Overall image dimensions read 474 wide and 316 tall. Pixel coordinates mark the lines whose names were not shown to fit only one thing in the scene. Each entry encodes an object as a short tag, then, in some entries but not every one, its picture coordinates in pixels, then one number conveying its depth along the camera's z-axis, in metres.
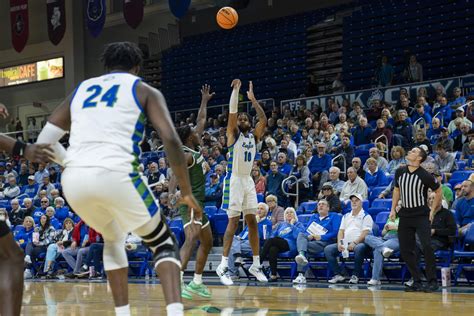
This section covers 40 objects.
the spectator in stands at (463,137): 14.06
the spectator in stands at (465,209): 11.38
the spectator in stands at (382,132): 15.57
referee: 10.56
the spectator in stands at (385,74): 20.08
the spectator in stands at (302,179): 15.18
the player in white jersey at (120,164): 4.55
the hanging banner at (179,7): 24.09
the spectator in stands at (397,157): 14.00
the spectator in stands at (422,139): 14.10
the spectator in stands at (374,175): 14.03
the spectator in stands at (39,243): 17.31
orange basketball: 14.62
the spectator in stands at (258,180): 15.49
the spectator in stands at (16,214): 18.86
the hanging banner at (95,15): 25.88
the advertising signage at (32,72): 31.39
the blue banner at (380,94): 17.12
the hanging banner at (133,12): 25.48
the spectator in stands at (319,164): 15.33
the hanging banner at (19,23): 28.17
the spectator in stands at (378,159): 14.22
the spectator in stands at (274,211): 13.98
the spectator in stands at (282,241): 13.12
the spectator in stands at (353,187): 13.47
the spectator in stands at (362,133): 15.98
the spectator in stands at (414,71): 19.38
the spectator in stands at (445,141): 13.48
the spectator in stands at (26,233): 17.60
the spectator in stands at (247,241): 13.76
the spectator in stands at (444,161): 13.34
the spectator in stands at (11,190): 21.72
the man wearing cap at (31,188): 21.36
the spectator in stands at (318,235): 12.79
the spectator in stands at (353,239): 12.10
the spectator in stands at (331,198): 13.34
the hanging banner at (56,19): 27.35
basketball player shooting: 10.39
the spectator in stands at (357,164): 14.23
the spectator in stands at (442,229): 11.19
